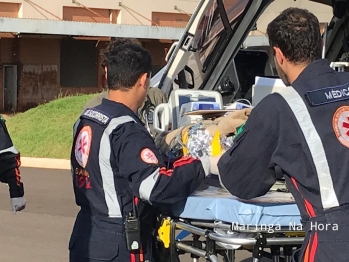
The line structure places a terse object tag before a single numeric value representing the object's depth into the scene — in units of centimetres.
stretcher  327
